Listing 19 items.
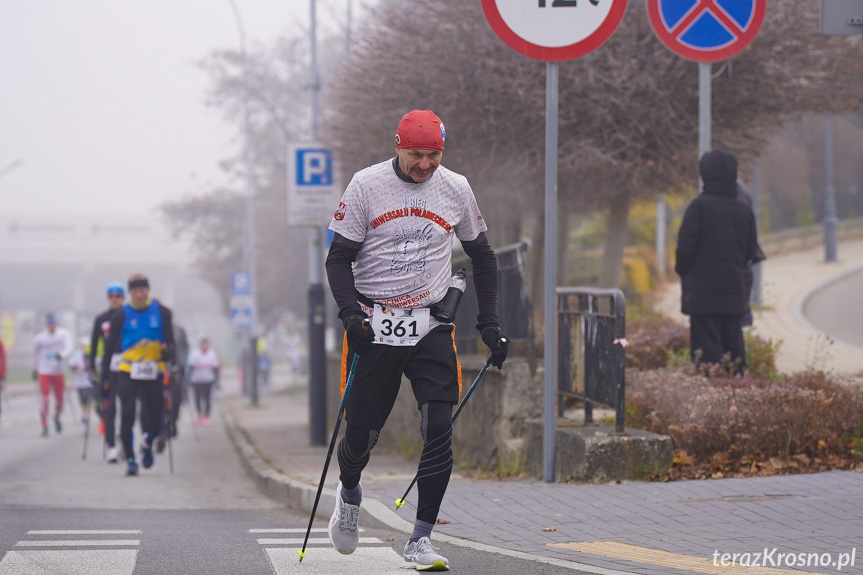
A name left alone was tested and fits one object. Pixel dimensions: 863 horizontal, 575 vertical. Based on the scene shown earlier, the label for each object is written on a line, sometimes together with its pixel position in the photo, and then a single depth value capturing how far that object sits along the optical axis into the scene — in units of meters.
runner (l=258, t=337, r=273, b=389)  105.19
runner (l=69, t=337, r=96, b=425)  41.00
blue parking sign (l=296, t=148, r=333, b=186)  29.39
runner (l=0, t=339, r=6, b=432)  37.26
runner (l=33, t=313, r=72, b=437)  39.78
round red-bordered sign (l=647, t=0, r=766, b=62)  17.64
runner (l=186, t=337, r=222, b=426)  48.81
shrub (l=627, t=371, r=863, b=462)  15.62
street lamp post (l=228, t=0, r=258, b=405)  64.54
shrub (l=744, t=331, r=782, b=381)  19.12
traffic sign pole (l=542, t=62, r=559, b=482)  15.25
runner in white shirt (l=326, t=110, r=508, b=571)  10.55
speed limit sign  14.75
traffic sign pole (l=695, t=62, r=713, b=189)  18.83
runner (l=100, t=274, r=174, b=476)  23.30
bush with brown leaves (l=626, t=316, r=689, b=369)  21.22
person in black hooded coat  17.87
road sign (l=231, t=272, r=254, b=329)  70.06
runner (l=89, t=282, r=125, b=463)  25.72
